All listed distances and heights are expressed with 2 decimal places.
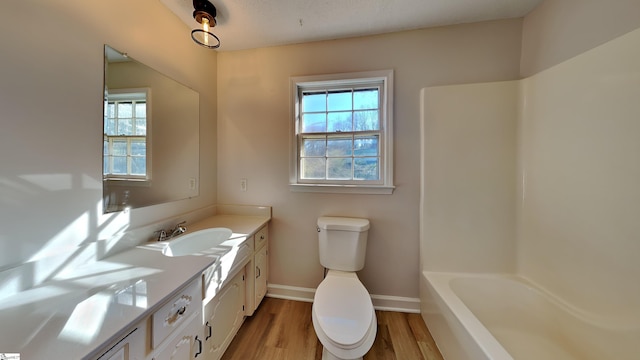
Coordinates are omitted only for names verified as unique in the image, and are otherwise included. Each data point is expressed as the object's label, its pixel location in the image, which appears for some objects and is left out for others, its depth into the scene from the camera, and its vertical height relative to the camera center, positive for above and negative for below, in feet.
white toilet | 3.41 -2.53
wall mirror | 3.65 +0.85
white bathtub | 3.27 -2.80
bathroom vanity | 1.88 -1.46
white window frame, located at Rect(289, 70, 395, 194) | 5.74 +1.41
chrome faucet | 4.37 -1.26
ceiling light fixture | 4.53 +3.64
